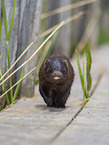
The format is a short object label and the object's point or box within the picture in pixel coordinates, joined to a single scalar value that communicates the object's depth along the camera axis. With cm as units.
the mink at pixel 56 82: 753
